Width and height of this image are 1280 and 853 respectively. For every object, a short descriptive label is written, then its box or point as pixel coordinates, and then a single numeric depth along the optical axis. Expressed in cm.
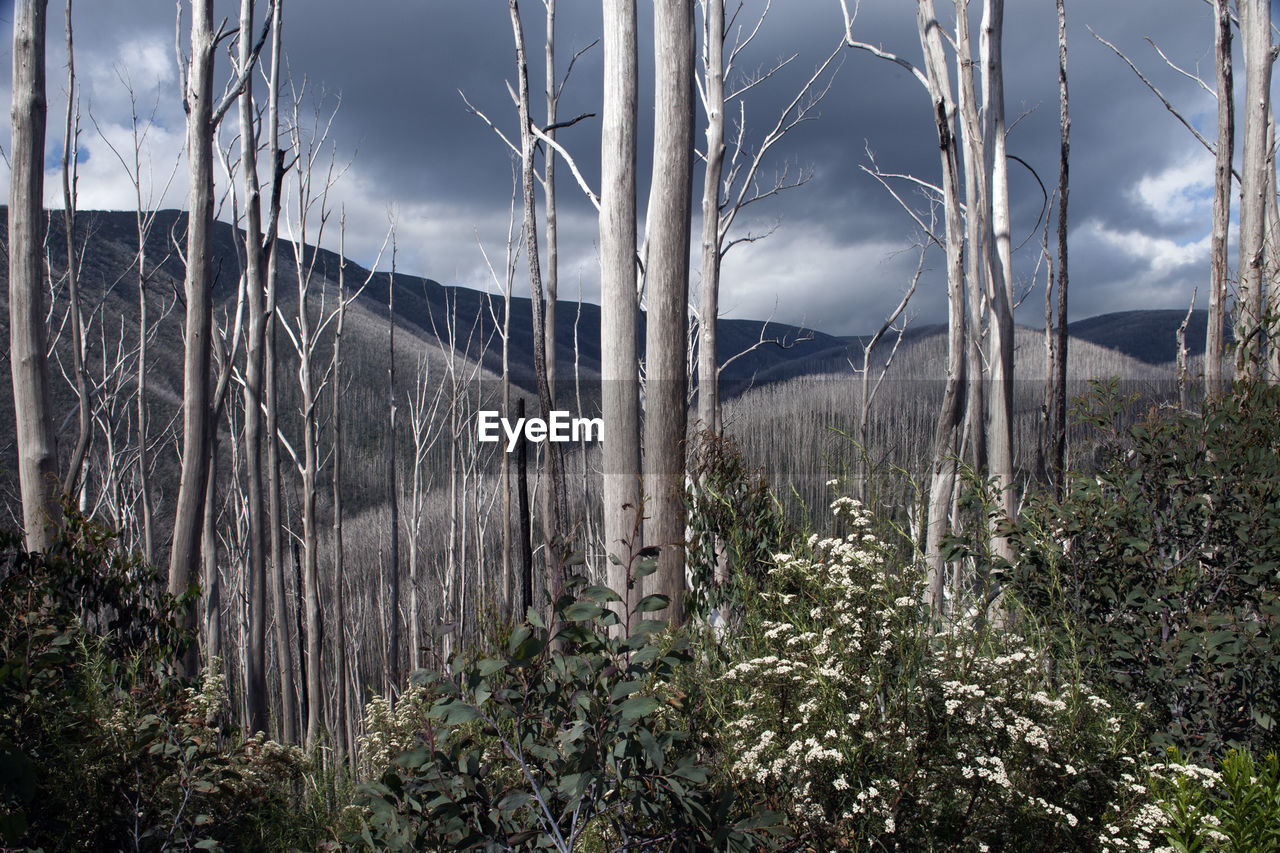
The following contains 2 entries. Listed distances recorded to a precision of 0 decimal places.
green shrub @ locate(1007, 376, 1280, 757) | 233
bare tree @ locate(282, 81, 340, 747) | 1021
